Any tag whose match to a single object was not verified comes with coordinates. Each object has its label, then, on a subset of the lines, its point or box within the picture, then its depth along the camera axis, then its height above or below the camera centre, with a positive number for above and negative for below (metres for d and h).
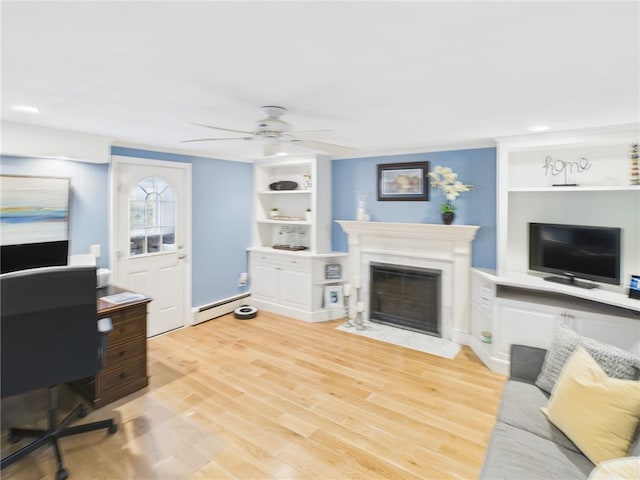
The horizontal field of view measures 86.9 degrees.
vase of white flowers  3.73 +0.51
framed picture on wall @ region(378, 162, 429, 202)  4.12 +0.65
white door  3.75 -0.03
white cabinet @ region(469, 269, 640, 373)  2.64 -0.72
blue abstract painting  2.92 +0.21
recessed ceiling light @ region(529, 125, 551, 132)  2.84 +0.91
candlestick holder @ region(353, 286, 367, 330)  4.39 -1.14
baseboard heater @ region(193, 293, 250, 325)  4.54 -1.06
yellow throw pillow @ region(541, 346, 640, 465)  1.44 -0.80
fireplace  3.87 -0.28
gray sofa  1.43 -1.01
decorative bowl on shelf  4.97 +0.71
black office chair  1.75 -0.56
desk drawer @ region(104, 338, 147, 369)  2.69 -0.98
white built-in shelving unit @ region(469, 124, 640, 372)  2.78 +0.11
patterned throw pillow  1.63 -0.65
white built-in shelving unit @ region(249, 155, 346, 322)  4.64 -0.11
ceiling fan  2.40 +0.73
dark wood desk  2.63 -1.03
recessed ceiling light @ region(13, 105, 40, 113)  2.40 +0.91
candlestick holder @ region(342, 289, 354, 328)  4.48 -1.09
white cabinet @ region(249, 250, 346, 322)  4.62 -0.71
